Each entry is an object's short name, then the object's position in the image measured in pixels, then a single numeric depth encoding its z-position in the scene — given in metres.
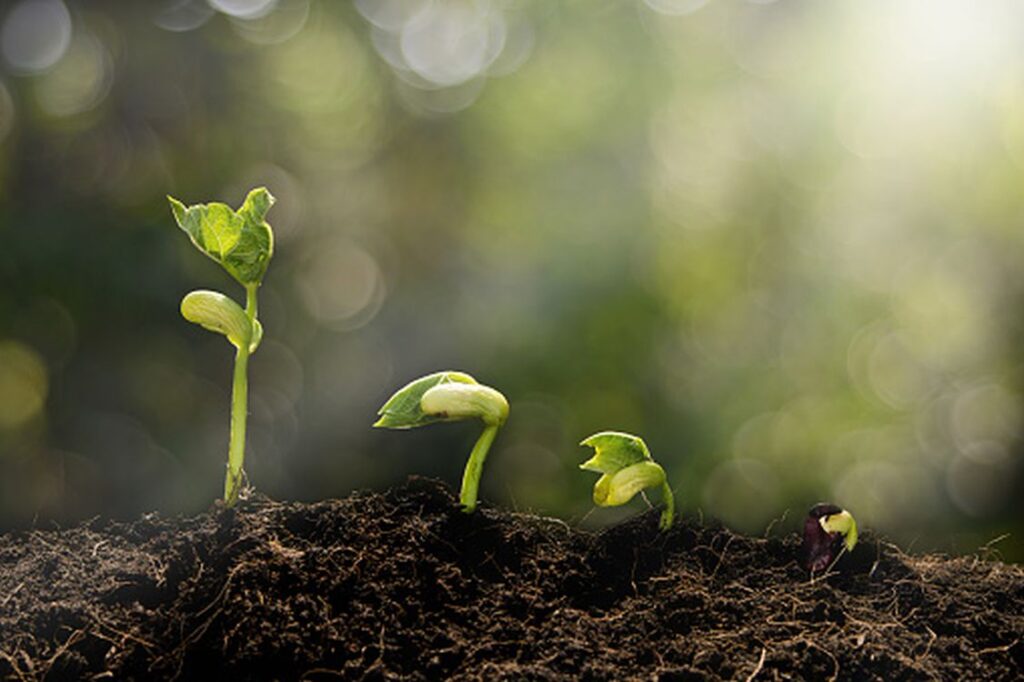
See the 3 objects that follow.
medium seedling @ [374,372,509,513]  0.68
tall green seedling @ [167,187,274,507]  0.67
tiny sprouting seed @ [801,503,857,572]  0.70
